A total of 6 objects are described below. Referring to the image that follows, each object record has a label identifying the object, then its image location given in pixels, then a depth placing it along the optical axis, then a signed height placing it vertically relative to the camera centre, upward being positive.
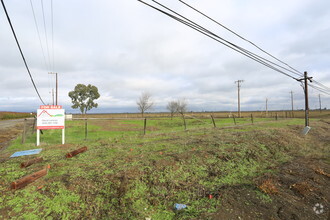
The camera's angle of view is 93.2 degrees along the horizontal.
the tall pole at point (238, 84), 49.72 +9.04
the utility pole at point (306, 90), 13.99 +1.95
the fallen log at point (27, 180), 3.69 -1.68
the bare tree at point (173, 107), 54.47 +1.84
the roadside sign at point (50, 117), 8.83 -0.26
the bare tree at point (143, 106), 53.47 +2.15
